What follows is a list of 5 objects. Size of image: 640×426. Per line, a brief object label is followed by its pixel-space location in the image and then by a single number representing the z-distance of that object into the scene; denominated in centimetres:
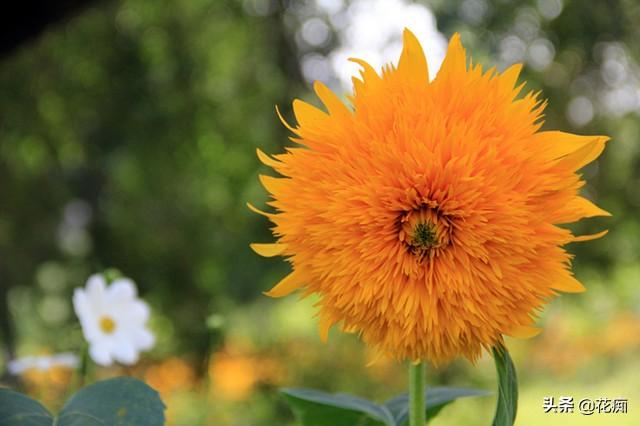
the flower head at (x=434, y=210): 65
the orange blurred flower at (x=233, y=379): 347
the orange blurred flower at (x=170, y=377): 347
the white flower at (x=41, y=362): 89
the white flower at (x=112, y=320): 82
